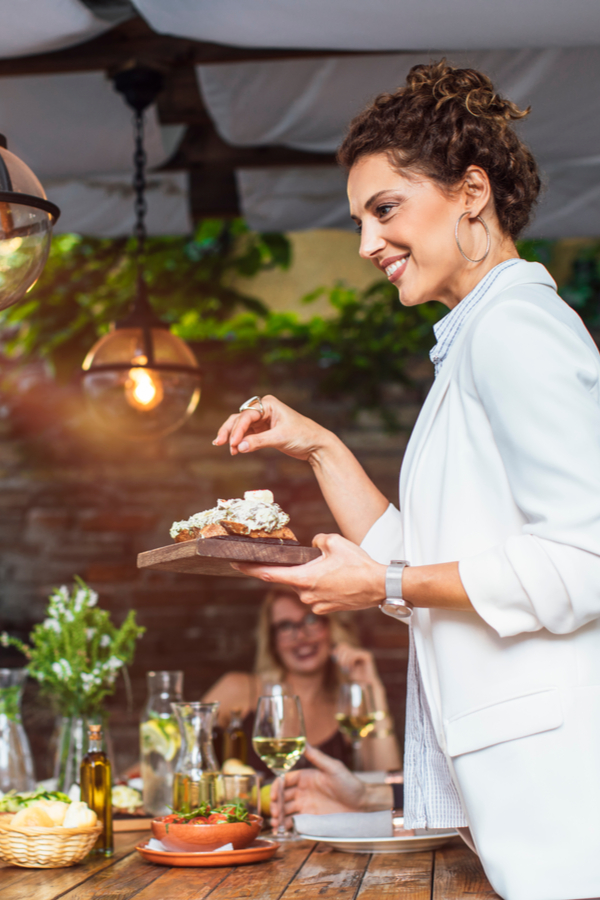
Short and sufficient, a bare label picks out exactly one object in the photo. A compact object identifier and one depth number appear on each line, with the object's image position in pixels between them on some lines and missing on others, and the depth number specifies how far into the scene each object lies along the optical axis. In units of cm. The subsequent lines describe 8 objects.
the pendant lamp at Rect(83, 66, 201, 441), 219
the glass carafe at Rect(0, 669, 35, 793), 175
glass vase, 178
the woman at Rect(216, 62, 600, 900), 91
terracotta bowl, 131
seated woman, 268
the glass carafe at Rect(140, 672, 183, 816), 173
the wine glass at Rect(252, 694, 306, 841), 152
